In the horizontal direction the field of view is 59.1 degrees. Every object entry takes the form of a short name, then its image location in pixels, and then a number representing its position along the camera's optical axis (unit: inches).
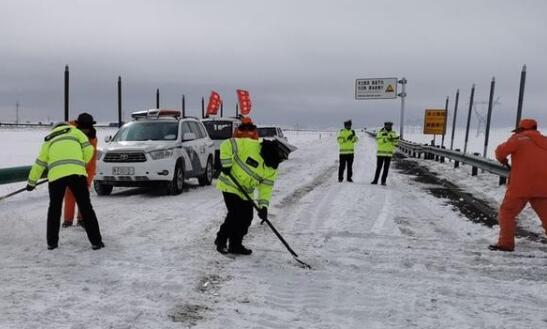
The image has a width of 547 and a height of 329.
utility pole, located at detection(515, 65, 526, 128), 510.3
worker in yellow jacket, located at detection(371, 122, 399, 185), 542.0
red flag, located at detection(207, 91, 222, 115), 1199.6
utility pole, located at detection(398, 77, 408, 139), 1437.0
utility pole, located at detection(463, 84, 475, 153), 879.7
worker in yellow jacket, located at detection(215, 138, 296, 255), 222.4
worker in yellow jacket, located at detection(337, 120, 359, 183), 563.2
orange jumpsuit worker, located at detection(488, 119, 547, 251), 248.4
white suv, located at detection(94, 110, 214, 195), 425.1
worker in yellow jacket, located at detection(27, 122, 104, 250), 235.5
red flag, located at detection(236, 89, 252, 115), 1226.0
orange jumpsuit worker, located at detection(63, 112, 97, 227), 273.9
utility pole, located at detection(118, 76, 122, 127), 967.4
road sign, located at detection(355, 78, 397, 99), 1656.0
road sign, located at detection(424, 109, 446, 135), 1275.8
